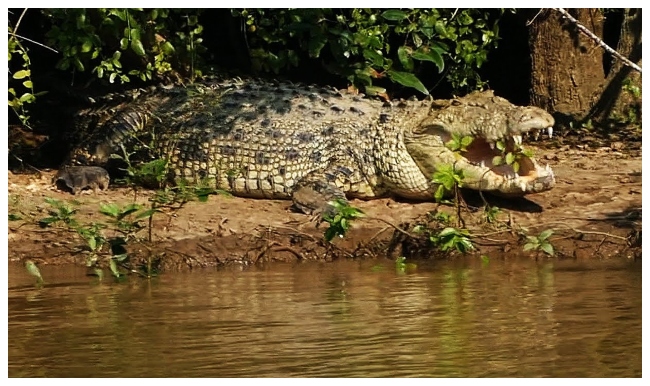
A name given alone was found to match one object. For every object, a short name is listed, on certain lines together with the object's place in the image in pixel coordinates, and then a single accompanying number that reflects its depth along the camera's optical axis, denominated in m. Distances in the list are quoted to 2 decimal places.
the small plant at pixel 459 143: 17.12
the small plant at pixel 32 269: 13.24
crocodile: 18.06
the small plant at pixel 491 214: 16.49
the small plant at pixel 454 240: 15.21
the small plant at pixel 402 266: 15.27
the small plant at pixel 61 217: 15.02
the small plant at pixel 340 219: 15.20
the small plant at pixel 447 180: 16.43
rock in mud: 18.44
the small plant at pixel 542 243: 15.26
